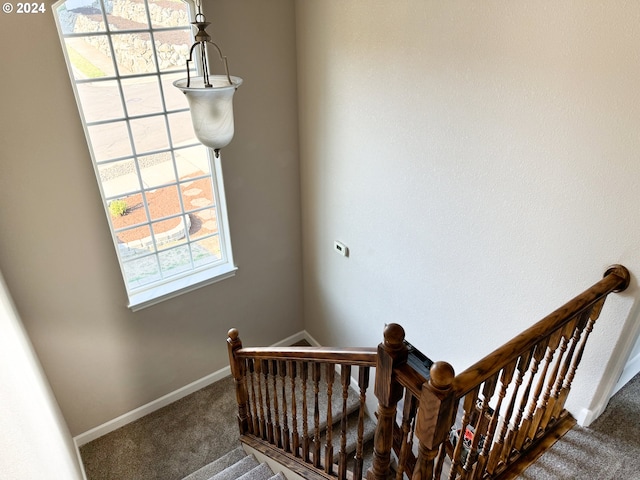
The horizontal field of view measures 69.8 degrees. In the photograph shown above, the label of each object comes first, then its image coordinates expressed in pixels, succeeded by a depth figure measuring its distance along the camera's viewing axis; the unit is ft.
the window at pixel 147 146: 9.99
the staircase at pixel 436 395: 4.69
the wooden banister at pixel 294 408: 6.16
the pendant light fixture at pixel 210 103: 7.36
